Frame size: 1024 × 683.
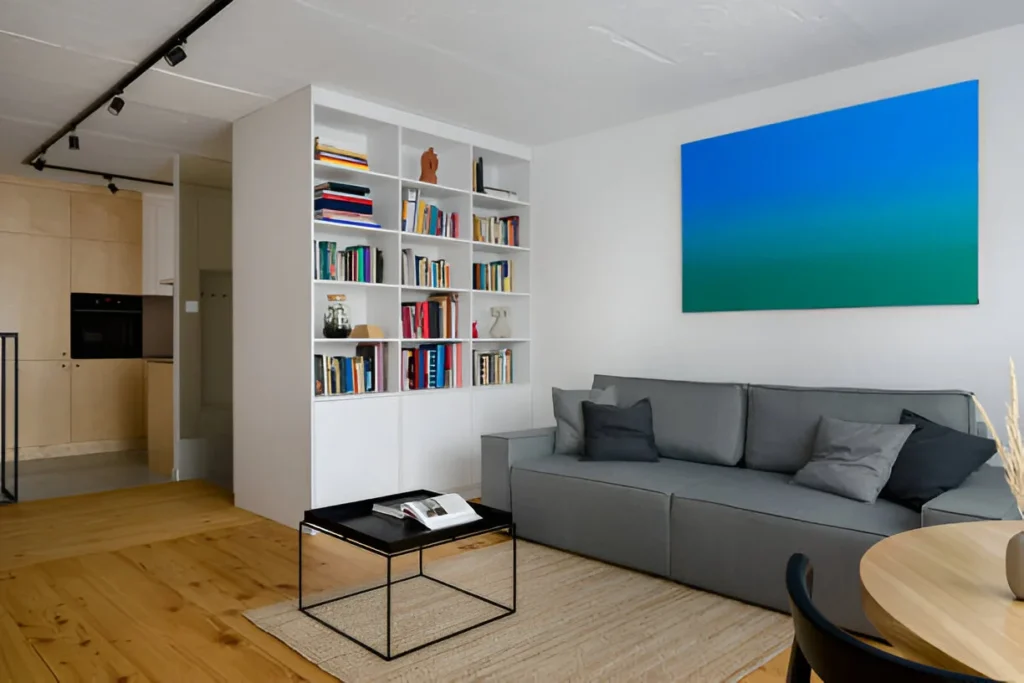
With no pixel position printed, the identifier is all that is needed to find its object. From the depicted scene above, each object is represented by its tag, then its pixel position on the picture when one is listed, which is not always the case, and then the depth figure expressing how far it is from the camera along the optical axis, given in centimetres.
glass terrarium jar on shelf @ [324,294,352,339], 446
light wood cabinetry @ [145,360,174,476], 601
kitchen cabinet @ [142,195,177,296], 723
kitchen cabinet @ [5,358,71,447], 662
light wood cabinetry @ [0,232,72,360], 655
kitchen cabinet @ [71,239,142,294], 692
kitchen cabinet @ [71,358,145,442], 692
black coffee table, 258
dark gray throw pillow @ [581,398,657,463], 388
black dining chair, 77
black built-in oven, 693
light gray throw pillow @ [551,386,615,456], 413
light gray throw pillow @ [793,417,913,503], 295
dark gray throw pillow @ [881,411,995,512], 279
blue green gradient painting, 354
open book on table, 281
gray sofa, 271
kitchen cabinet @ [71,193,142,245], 690
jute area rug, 245
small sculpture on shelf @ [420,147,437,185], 492
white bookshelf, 423
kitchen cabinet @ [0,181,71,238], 653
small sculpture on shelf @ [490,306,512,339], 546
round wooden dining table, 102
